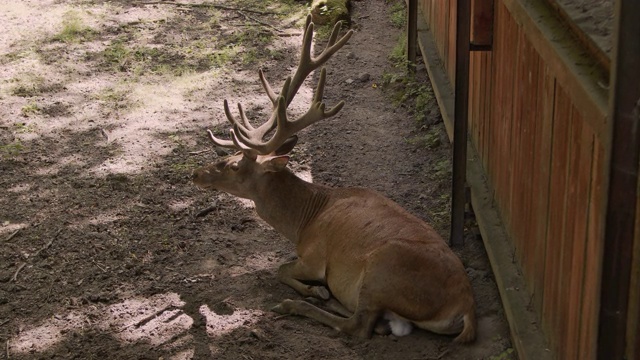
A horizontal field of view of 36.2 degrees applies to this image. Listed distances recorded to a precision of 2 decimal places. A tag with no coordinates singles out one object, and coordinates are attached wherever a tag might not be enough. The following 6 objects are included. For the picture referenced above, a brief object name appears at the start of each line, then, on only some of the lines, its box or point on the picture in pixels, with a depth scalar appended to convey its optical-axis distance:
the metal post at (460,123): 6.19
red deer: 5.45
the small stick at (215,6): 12.17
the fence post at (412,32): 9.84
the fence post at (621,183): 3.06
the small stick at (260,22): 11.56
